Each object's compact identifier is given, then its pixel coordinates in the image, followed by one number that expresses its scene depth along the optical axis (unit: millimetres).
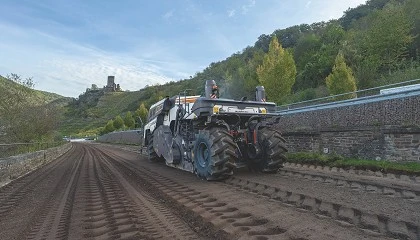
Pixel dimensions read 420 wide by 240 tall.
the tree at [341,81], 24141
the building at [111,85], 176625
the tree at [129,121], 64625
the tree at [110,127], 72856
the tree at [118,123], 69500
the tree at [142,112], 53981
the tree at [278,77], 26047
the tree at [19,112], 17516
